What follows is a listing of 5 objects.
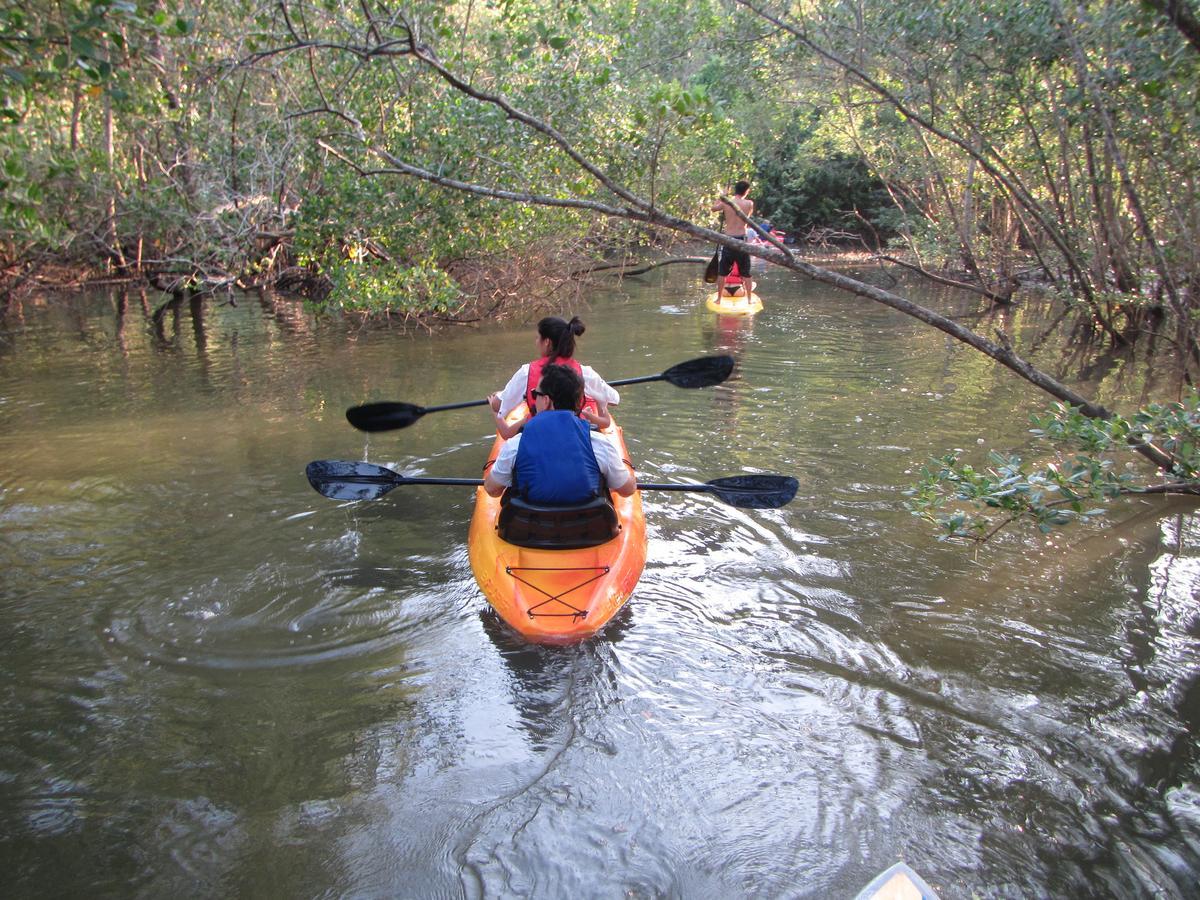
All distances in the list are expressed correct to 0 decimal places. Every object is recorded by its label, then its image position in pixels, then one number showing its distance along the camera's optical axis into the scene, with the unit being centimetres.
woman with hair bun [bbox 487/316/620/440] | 477
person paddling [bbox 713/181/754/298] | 1145
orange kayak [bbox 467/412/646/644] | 356
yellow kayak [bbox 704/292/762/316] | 1182
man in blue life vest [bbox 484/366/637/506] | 364
